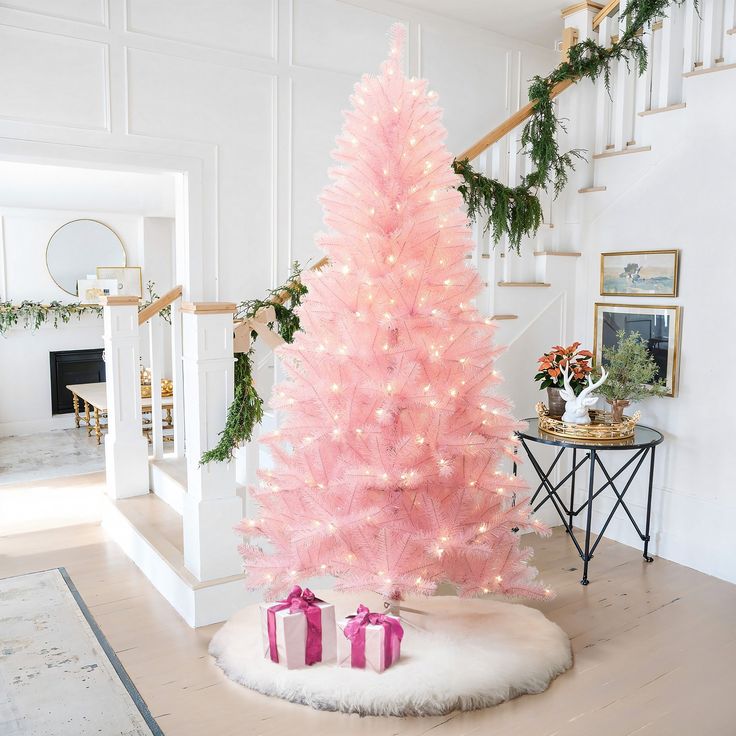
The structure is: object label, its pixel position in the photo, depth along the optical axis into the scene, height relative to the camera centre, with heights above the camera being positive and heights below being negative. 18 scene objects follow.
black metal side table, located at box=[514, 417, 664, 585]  3.29 -0.78
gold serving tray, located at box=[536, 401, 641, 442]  3.34 -0.58
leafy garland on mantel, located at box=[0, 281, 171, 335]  7.10 -0.09
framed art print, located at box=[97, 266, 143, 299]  7.86 +0.33
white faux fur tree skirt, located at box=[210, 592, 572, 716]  2.29 -1.27
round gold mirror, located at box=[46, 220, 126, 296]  7.52 +0.59
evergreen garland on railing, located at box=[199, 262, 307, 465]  2.81 -0.45
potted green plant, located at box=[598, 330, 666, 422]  3.53 -0.35
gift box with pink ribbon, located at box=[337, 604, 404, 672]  2.39 -1.16
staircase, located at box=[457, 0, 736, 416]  3.57 +0.83
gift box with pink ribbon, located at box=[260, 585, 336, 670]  2.43 -1.14
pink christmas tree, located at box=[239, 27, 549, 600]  2.56 -0.28
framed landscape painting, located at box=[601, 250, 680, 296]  3.58 +0.20
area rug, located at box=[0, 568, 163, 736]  2.21 -1.32
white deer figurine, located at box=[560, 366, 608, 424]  3.41 -0.45
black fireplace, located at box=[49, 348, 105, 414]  7.55 -0.74
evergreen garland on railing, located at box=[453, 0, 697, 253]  3.62 +0.88
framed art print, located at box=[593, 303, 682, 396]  3.57 -0.10
